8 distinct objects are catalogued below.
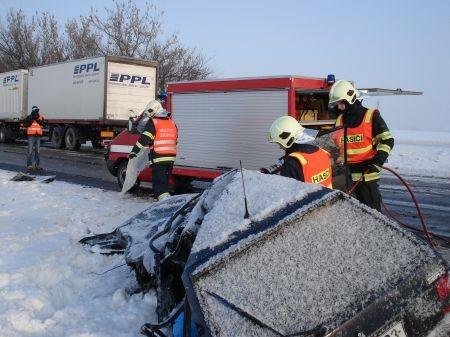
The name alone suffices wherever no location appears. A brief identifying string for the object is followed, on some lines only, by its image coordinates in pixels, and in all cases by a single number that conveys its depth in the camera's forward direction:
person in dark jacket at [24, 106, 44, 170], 14.16
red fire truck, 8.45
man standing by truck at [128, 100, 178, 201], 7.93
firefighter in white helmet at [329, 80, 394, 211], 5.54
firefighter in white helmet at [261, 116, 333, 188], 4.04
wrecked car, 2.31
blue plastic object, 2.92
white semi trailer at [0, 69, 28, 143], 25.19
